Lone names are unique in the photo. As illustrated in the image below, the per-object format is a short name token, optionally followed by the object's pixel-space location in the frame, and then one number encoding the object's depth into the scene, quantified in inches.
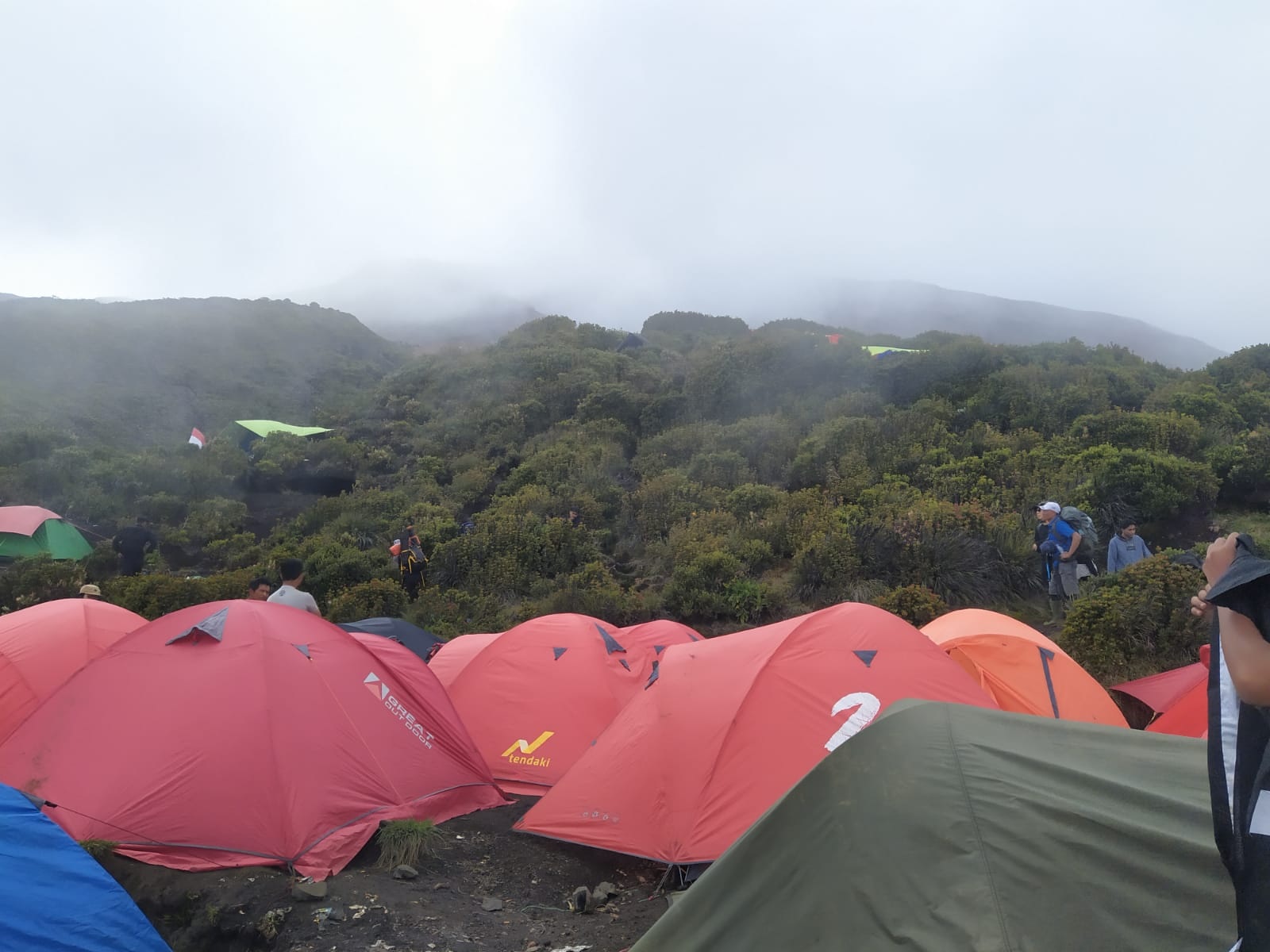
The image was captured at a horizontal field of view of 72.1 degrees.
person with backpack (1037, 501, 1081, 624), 388.8
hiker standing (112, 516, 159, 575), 615.5
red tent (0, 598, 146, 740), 255.8
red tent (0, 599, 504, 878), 193.9
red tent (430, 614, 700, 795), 282.0
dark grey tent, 387.9
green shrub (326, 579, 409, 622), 524.4
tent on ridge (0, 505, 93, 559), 634.8
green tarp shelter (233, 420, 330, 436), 1083.0
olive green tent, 102.2
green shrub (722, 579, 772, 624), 465.7
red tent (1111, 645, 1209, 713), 258.4
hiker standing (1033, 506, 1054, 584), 397.6
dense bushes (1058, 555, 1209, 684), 326.6
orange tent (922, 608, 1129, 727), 269.0
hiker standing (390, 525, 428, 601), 577.6
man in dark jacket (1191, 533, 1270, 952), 73.7
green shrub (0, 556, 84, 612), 523.8
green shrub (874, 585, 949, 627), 399.2
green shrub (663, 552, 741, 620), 479.8
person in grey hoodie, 403.5
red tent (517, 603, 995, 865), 203.9
